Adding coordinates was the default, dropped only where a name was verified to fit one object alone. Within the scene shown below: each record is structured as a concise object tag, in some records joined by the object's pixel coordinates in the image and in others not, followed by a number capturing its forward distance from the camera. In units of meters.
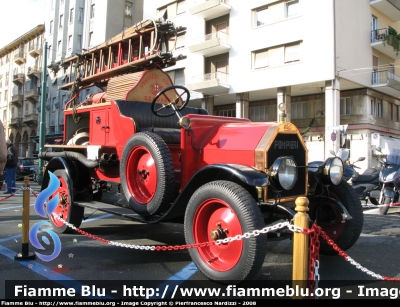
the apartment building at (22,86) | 41.66
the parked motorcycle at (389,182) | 7.84
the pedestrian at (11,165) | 11.03
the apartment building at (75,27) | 32.00
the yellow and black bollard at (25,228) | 4.16
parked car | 20.60
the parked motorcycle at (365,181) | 8.89
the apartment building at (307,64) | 17.69
